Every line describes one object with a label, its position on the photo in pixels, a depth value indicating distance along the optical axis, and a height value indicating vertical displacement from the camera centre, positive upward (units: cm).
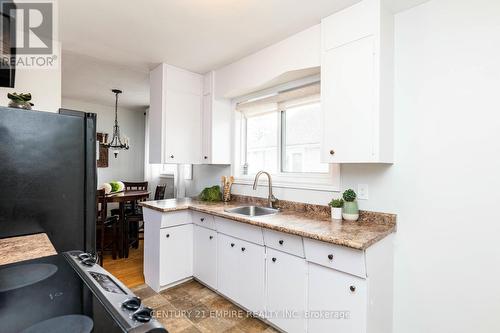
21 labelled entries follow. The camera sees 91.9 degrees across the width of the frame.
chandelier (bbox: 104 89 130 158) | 406 +41
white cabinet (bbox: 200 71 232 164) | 296 +50
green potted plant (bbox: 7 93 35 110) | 129 +35
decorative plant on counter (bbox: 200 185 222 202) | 288 -33
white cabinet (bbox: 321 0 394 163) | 160 +58
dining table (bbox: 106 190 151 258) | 335 -81
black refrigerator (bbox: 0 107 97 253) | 102 -5
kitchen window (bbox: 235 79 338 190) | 233 +31
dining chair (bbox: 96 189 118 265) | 314 -87
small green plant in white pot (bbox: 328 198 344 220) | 191 -33
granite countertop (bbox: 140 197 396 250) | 145 -42
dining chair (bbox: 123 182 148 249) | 368 -81
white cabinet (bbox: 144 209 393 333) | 144 -81
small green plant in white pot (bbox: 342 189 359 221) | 185 -30
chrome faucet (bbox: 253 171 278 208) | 247 -30
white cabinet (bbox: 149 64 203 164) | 280 +61
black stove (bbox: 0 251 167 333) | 60 -39
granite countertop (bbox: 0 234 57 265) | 88 -32
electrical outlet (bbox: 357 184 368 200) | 189 -19
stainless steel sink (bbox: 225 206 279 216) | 250 -47
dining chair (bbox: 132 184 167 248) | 392 -58
